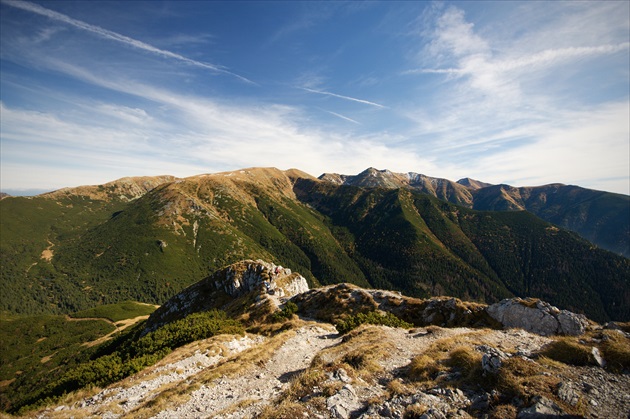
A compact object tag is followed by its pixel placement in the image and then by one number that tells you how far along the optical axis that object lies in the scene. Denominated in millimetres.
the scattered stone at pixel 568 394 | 11719
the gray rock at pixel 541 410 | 10797
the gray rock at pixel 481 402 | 12545
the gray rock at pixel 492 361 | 14664
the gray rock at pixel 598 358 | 14695
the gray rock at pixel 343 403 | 13094
